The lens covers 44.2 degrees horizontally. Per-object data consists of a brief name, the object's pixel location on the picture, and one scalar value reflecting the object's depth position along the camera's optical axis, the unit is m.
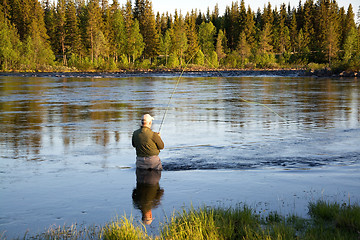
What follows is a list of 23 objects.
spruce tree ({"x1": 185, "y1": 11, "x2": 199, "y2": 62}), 111.28
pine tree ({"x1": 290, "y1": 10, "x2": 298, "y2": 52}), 122.16
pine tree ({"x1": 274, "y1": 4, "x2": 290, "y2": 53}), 120.50
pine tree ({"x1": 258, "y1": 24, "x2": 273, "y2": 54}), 109.50
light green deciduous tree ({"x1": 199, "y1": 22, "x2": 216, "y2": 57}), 116.06
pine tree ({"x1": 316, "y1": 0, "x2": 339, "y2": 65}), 112.48
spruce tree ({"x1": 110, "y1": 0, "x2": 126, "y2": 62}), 101.00
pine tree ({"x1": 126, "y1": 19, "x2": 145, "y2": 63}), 99.62
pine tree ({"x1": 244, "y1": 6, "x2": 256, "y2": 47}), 118.56
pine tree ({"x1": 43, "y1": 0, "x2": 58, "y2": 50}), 106.62
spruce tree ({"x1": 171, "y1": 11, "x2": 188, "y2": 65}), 105.12
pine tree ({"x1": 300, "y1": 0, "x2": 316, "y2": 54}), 117.19
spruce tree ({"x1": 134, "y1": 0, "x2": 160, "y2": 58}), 105.81
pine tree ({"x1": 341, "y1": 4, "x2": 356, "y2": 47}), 122.93
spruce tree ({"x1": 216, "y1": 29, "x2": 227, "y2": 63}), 106.51
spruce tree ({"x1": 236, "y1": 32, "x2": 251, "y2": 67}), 107.19
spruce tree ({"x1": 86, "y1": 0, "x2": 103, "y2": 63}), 94.31
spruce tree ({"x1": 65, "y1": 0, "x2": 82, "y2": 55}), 98.00
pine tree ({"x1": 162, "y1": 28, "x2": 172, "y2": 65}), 104.56
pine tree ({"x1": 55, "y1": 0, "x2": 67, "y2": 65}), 101.01
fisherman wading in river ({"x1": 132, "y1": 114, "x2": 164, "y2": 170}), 8.85
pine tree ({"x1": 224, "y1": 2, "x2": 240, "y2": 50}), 125.56
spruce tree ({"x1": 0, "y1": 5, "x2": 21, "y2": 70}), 77.38
